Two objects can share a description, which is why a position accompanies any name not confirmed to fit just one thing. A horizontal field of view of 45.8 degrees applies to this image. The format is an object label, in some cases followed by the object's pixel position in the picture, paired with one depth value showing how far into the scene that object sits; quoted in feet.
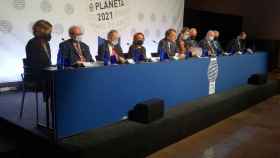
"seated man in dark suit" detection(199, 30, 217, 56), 16.59
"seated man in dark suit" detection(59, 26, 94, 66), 11.95
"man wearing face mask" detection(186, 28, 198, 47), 16.38
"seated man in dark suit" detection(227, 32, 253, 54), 20.28
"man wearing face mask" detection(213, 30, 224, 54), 17.18
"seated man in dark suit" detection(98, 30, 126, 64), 12.42
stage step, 8.50
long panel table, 8.46
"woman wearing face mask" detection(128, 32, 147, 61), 13.11
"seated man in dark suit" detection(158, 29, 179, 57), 14.56
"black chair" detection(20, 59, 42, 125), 10.82
